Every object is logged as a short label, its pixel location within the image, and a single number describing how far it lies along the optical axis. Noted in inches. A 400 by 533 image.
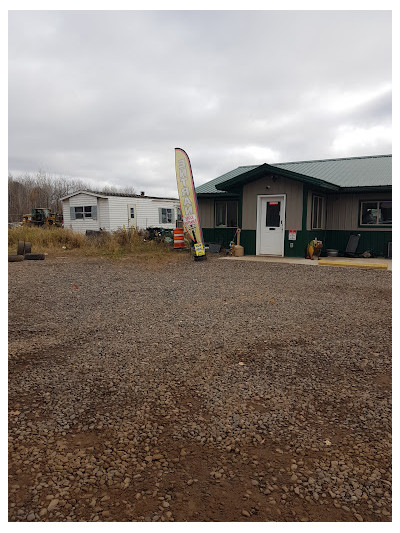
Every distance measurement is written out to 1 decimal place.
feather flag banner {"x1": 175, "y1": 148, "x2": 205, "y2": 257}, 487.5
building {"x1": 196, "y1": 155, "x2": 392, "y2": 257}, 486.9
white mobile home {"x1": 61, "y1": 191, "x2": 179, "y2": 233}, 970.1
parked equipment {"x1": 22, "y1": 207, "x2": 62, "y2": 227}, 1118.8
